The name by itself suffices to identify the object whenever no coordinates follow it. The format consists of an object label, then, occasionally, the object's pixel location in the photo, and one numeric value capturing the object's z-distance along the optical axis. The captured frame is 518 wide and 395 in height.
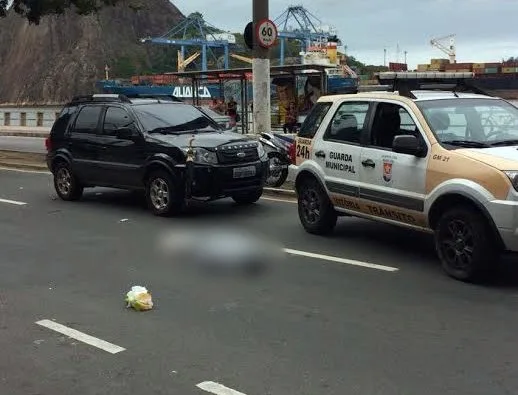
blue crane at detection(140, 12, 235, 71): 111.00
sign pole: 13.65
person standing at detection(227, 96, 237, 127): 27.24
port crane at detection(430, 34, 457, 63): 79.57
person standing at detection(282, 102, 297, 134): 23.40
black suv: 9.82
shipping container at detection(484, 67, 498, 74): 75.38
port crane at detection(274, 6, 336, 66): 118.44
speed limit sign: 13.52
